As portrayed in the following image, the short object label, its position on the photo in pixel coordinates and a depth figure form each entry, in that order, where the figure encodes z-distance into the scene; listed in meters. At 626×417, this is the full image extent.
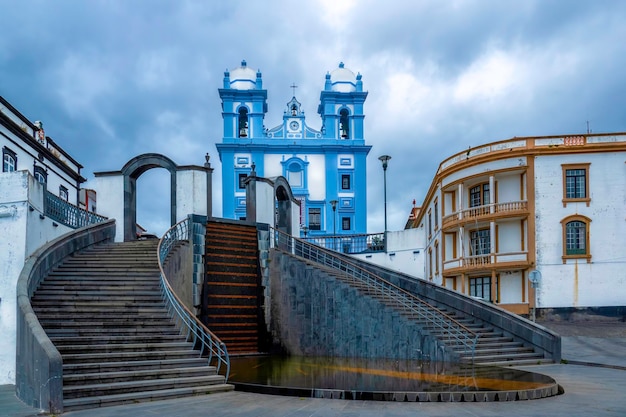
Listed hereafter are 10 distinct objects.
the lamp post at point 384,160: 27.32
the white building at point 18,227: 13.76
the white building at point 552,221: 26.39
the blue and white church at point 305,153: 52.53
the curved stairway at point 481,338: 15.20
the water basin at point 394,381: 9.82
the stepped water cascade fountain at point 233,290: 19.41
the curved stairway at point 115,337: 10.24
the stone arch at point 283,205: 26.50
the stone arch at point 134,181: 22.78
